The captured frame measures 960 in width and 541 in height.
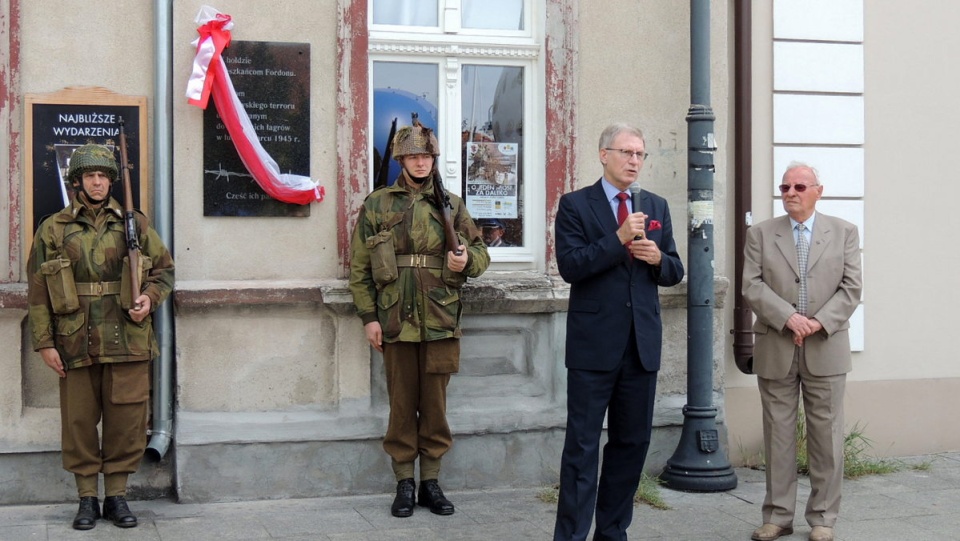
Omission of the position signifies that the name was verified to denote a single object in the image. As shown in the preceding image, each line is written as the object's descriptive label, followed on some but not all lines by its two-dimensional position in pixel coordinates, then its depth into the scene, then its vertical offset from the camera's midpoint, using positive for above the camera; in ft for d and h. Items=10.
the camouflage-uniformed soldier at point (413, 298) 21.94 -0.44
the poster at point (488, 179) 25.34 +2.00
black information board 21.99 +2.62
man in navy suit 18.29 -0.94
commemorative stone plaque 22.94 +2.87
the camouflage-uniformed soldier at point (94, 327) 20.40 -0.89
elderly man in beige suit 20.42 -1.09
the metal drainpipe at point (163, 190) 22.43 +1.57
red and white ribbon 22.45 +3.17
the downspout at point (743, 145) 26.40 +2.84
